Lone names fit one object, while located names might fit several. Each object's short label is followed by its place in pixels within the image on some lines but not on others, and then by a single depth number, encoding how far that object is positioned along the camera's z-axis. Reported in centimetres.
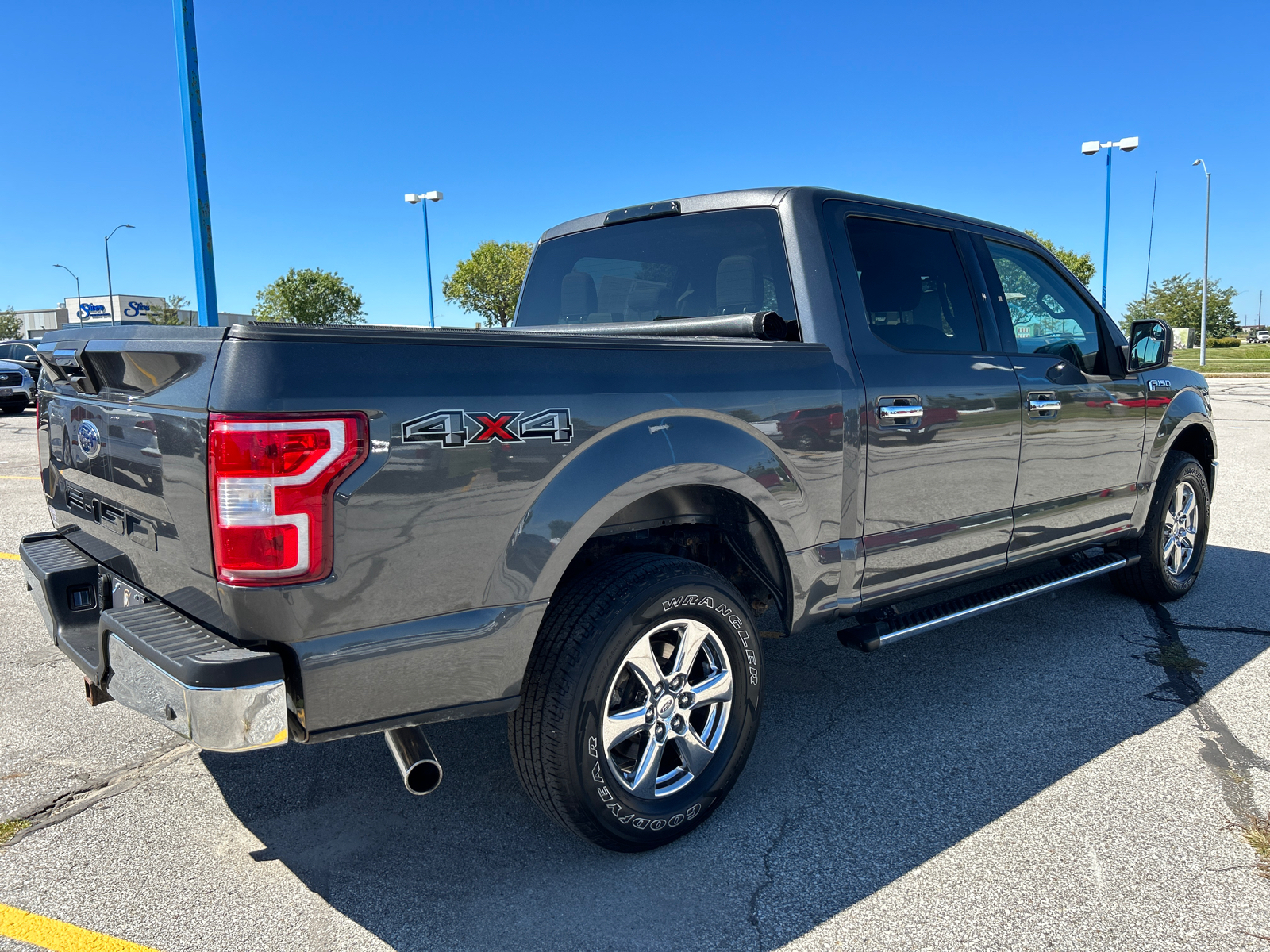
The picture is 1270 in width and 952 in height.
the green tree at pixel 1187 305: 5903
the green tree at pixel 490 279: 5762
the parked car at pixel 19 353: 2148
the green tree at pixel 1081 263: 5262
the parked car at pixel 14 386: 1981
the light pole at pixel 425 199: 3039
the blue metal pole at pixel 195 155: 916
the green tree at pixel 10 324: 8756
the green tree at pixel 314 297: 6725
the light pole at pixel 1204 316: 3678
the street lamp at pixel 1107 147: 2909
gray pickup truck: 203
